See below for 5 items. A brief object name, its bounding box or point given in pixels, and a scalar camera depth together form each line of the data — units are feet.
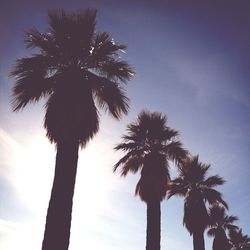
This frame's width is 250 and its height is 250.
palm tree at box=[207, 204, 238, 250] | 117.60
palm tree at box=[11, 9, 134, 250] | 42.80
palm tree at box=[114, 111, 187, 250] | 63.82
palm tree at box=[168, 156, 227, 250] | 86.38
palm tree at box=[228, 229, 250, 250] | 152.05
